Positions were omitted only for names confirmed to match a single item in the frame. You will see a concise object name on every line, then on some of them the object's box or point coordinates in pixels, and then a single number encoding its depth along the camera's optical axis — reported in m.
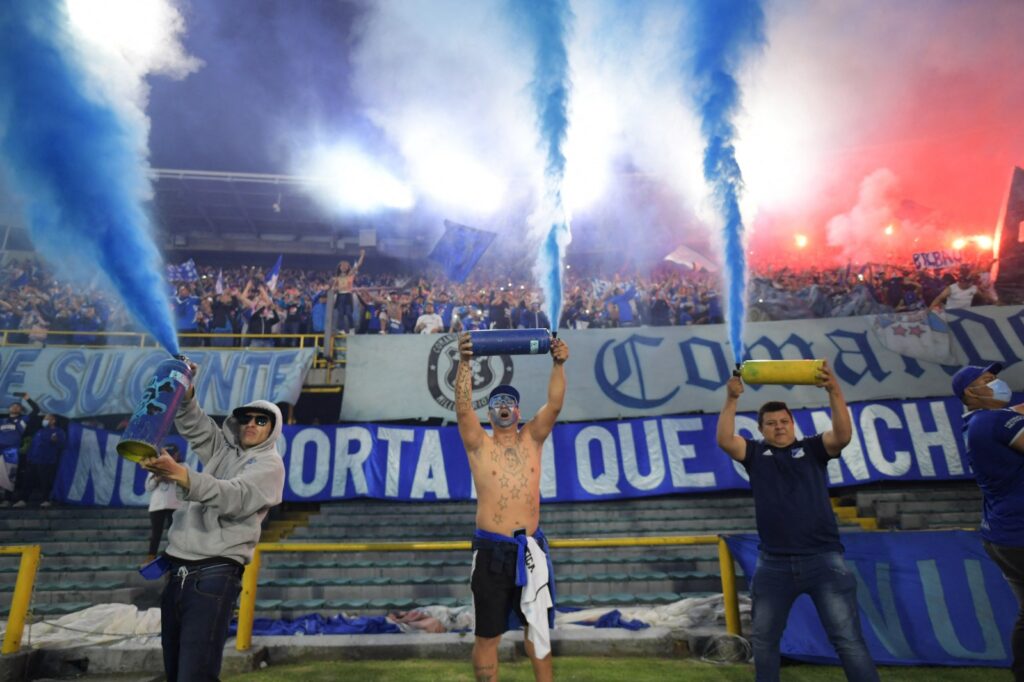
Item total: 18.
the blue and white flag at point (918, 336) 12.00
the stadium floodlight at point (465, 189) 25.45
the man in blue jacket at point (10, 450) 11.34
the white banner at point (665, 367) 11.86
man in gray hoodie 2.69
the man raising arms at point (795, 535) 3.35
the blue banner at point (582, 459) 10.66
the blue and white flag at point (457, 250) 18.95
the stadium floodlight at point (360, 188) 25.17
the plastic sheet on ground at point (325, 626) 5.93
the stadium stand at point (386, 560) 7.73
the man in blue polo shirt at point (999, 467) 3.55
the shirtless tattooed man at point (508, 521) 3.56
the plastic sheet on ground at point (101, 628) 5.33
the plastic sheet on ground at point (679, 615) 5.74
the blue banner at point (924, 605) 4.48
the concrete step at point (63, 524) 10.37
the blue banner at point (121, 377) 12.28
